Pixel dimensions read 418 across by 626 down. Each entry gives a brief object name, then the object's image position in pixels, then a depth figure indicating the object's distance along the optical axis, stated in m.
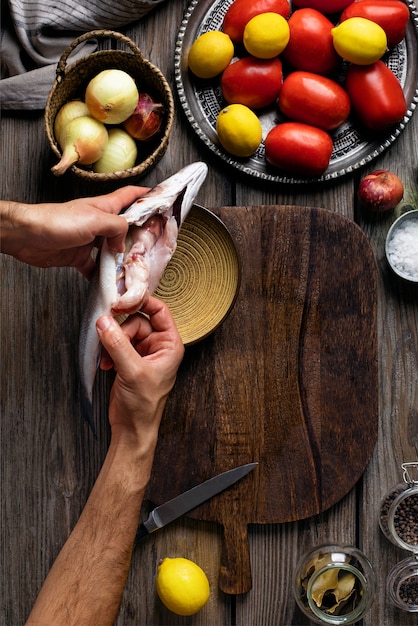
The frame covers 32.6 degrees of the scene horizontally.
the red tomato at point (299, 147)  1.25
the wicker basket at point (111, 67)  1.18
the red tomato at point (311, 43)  1.25
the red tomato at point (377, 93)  1.25
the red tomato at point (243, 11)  1.25
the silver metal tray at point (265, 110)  1.30
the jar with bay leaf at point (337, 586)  1.21
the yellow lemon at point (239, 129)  1.24
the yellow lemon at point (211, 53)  1.26
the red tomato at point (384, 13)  1.25
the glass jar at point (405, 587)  1.24
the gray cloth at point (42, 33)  1.28
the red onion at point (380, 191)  1.26
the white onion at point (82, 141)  1.17
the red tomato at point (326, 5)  1.27
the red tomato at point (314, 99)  1.25
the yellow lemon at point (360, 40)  1.21
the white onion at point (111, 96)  1.18
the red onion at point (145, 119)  1.22
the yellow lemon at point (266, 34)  1.22
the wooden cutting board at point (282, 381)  1.28
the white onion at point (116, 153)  1.22
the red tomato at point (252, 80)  1.26
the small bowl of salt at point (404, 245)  1.28
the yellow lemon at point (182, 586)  1.22
